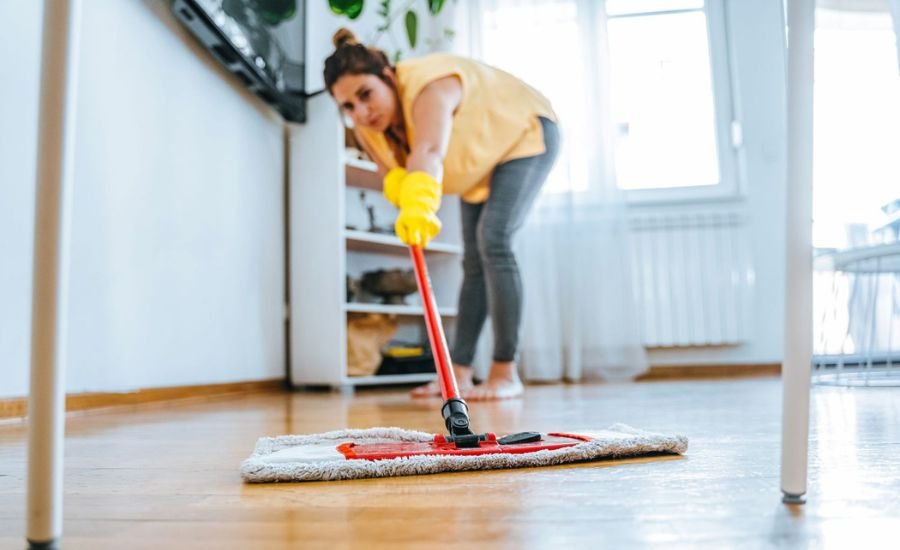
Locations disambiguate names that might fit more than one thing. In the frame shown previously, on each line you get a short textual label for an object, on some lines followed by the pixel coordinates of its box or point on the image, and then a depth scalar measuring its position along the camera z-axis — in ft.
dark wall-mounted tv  5.88
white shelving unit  8.04
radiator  9.28
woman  5.47
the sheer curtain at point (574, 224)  9.04
